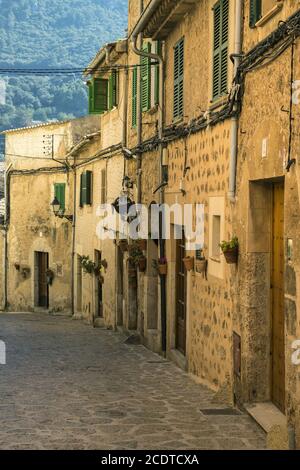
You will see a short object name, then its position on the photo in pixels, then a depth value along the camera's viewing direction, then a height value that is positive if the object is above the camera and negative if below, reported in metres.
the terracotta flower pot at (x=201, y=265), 11.21 -0.48
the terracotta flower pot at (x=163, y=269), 14.29 -0.68
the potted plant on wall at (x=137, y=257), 16.66 -0.56
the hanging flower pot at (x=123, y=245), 18.20 -0.34
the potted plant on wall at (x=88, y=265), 23.33 -1.02
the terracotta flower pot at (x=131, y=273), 18.02 -0.95
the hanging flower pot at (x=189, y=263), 11.93 -0.48
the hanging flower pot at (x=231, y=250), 9.27 -0.22
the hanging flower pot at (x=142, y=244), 16.53 -0.29
